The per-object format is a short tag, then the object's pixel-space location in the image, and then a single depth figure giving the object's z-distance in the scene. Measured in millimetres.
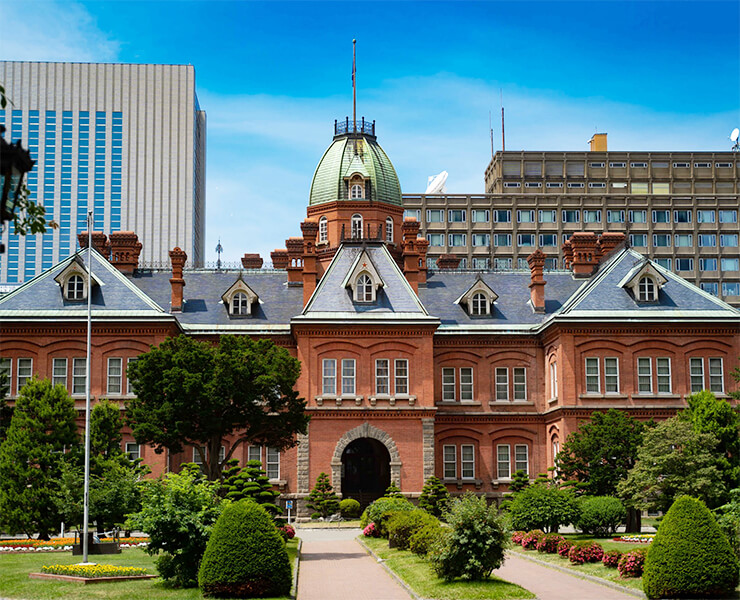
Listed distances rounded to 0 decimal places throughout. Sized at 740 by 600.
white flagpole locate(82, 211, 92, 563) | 28359
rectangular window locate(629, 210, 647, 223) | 107125
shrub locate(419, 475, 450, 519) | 48531
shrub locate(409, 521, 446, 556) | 29219
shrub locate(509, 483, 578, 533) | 35969
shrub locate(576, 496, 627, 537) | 37562
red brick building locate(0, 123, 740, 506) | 51125
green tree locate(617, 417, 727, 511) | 36688
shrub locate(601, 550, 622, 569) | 26094
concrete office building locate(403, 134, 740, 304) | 105312
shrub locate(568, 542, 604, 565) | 28078
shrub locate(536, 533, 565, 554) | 31672
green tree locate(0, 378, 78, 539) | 37406
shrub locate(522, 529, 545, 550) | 33250
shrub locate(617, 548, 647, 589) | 24266
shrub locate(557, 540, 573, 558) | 29875
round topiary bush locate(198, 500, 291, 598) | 21922
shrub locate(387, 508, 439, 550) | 31781
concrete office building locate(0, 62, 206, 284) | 134000
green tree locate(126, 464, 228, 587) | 24469
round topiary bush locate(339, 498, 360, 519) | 49781
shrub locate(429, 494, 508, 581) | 24062
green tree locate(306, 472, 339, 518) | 49688
